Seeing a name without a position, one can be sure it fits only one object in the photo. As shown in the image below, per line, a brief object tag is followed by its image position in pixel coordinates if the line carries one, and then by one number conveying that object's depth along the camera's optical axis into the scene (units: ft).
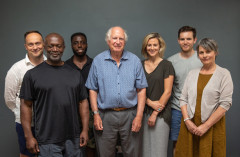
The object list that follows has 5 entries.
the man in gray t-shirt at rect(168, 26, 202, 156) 7.92
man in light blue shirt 7.03
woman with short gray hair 6.46
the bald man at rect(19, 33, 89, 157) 5.95
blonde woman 7.58
